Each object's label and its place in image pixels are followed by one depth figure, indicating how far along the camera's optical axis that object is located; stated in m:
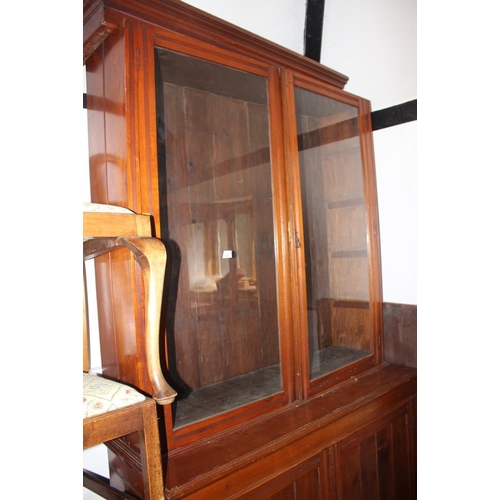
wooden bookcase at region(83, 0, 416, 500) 1.13
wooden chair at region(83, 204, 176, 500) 0.88
